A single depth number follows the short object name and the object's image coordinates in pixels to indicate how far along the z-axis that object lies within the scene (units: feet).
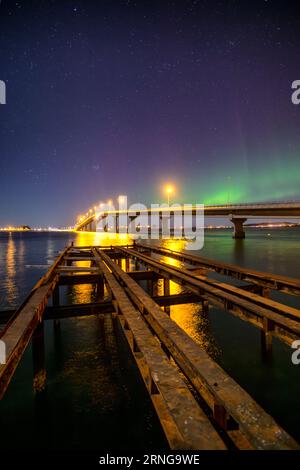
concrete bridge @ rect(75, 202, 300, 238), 168.25
